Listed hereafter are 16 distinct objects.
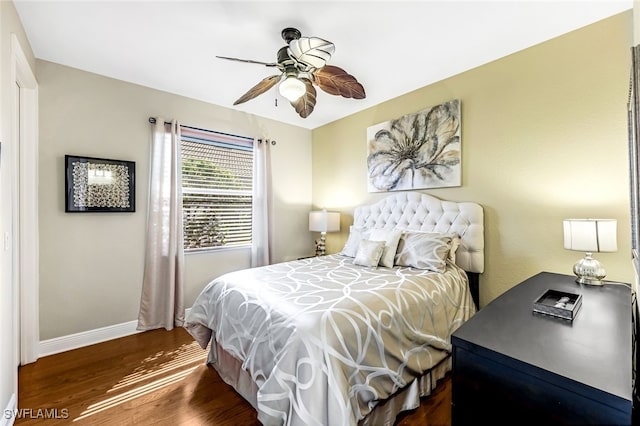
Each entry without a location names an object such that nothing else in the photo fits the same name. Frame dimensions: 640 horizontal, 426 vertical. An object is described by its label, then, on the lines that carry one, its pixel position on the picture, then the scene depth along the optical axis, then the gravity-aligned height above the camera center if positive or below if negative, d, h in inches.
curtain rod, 119.0 +41.7
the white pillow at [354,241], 119.1 -11.6
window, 132.1 +14.0
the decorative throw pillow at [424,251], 92.8 -12.9
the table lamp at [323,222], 149.7 -3.9
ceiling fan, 69.1 +40.5
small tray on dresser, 46.0 -16.8
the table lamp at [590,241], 68.3 -7.5
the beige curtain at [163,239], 118.3 -9.6
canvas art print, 110.5 +27.6
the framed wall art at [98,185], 102.3 +12.7
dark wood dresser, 28.9 -18.0
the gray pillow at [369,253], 101.1 -14.5
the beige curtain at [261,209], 150.9 +3.6
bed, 52.7 -25.3
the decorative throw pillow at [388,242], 101.0 -10.4
